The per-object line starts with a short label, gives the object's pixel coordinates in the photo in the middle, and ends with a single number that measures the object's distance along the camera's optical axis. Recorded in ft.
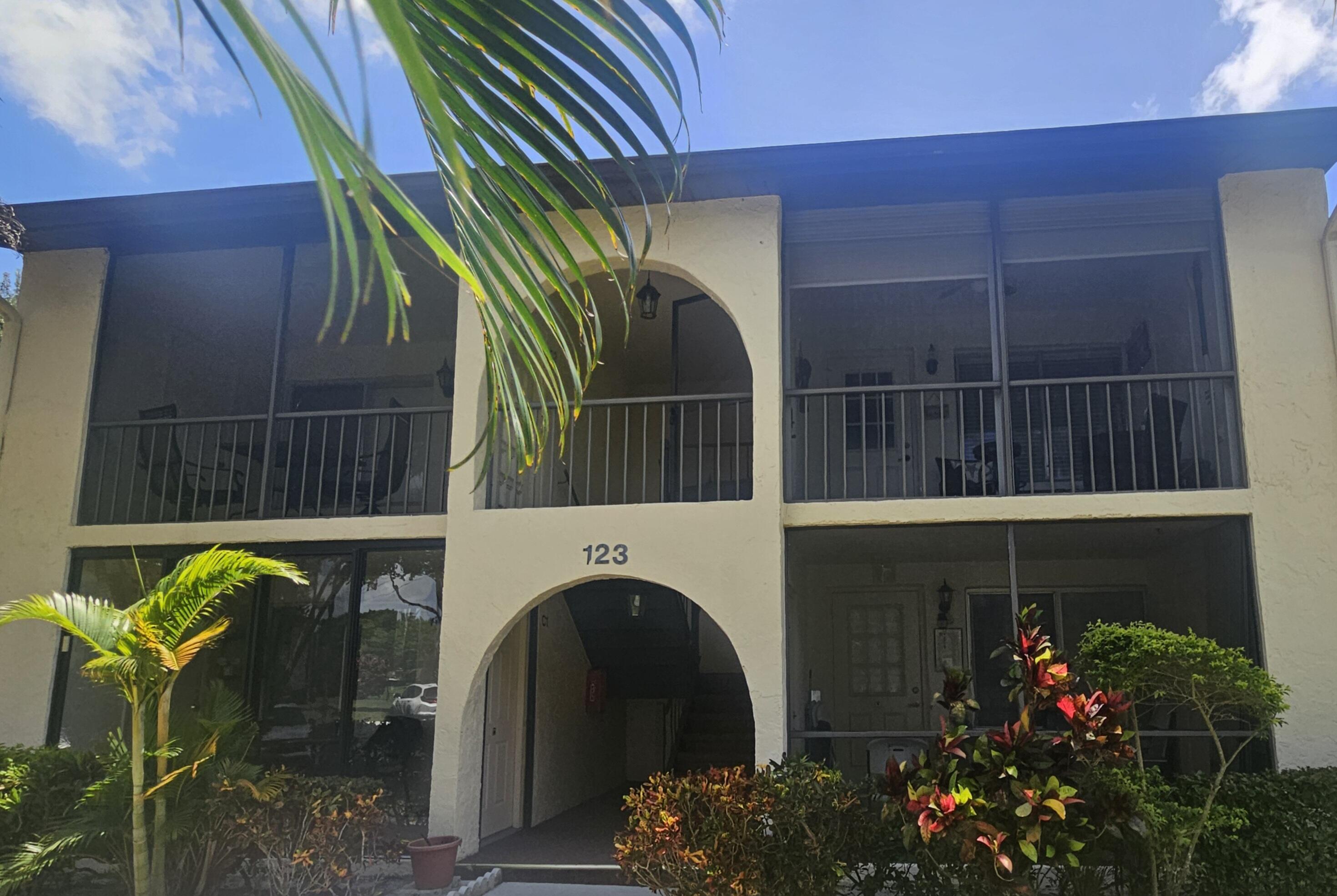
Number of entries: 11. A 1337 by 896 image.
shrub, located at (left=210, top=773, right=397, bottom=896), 21.09
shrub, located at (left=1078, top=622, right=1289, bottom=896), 18.30
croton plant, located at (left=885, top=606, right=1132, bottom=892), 16.76
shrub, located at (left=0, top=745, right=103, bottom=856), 22.50
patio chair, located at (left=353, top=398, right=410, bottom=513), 30.17
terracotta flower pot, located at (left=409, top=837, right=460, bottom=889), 23.34
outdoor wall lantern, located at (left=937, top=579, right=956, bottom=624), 38.17
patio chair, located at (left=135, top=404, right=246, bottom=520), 29.94
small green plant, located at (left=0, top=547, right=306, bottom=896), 19.70
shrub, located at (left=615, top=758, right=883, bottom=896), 19.11
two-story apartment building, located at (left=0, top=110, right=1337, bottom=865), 24.71
